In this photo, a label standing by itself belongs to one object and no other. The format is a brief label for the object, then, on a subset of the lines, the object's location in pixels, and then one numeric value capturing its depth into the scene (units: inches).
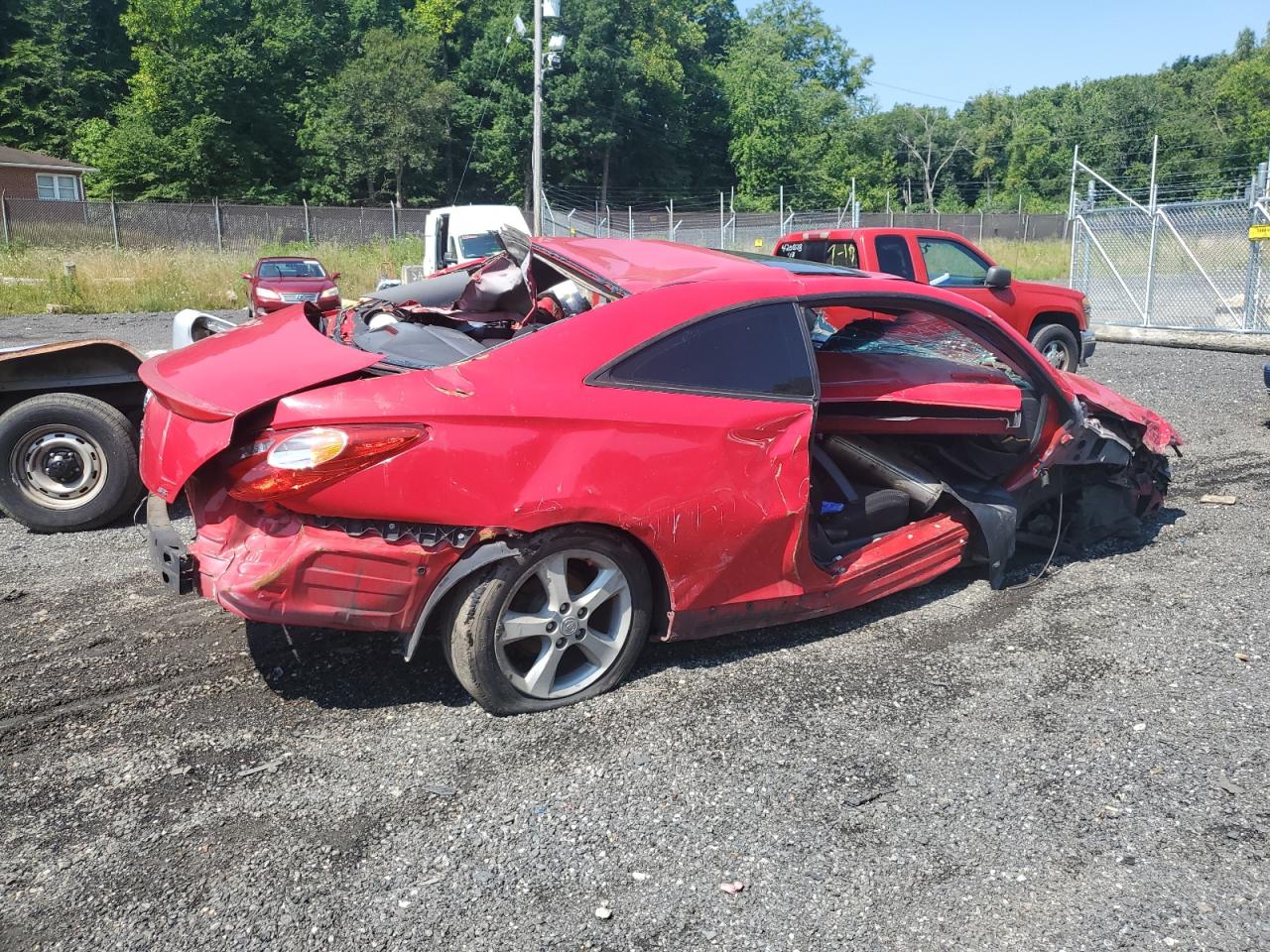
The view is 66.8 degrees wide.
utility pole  848.3
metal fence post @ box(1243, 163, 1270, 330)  545.3
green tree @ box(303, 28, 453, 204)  1937.7
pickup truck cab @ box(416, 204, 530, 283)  765.3
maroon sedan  754.2
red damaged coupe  123.3
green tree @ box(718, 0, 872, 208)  2400.3
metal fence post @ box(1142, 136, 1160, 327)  605.5
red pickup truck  390.3
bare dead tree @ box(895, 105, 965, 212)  2824.8
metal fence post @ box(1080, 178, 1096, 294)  662.5
